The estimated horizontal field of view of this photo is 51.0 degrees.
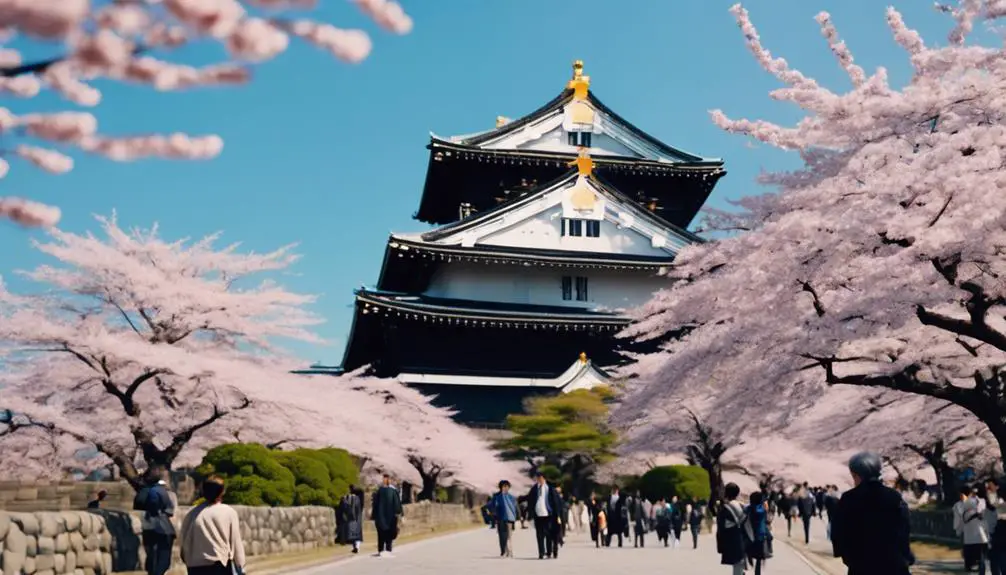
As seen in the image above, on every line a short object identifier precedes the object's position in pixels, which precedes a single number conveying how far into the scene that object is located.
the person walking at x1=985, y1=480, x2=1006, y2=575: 13.42
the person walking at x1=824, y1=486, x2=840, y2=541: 23.42
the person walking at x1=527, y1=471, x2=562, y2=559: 20.02
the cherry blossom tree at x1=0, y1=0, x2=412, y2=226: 2.82
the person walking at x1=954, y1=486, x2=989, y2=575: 15.12
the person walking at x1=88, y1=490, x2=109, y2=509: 20.62
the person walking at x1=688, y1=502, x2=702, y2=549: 26.20
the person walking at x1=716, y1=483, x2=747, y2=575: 12.59
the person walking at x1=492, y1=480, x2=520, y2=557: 20.03
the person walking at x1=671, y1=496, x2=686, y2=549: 27.48
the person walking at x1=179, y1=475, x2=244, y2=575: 8.23
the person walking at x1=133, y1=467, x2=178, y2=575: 13.69
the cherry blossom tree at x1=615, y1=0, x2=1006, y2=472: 14.05
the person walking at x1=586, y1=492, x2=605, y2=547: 25.91
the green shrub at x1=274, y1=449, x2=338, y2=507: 23.69
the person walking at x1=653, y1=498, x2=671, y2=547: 27.58
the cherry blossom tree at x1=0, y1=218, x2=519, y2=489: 22.73
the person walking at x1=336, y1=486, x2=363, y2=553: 22.05
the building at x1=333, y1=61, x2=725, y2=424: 40.97
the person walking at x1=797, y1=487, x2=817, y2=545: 27.16
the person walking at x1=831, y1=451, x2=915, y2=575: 7.08
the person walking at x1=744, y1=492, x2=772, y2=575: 13.63
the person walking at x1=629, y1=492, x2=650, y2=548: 26.19
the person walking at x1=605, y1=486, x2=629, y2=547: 25.91
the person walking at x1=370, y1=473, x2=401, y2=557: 20.20
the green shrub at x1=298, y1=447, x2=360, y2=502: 25.47
